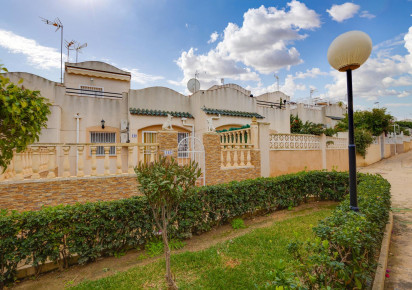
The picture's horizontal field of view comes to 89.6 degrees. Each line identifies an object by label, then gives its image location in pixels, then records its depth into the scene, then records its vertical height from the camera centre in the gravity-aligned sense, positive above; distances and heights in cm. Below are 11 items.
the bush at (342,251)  196 -111
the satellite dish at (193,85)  1492 +468
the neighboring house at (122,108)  1023 +248
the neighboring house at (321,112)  2133 +395
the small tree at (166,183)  280 -45
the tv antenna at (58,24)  1318 +831
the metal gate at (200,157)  815 -31
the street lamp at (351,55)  348 +160
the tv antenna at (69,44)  1460 +762
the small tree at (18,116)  266 +50
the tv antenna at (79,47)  1496 +757
